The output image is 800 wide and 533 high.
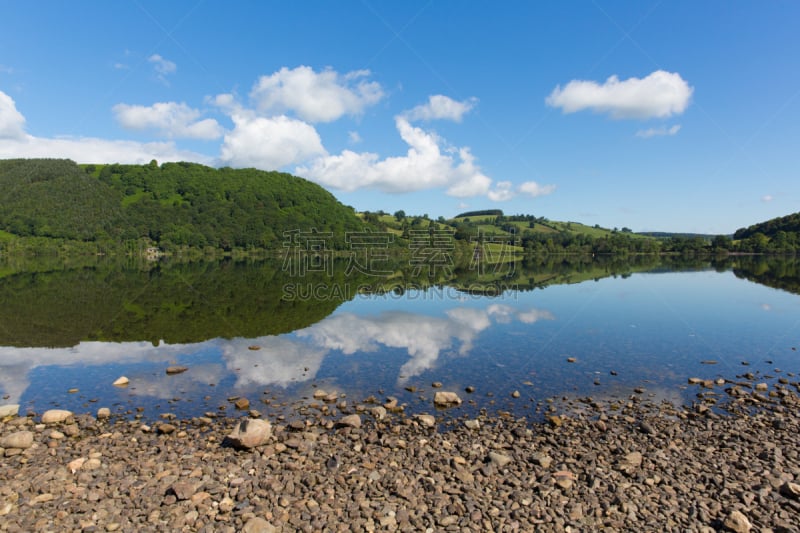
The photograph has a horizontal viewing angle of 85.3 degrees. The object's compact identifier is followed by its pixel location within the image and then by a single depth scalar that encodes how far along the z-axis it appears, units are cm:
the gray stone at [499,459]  1152
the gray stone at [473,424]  1405
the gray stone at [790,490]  976
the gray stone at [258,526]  862
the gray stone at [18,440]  1220
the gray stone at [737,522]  867
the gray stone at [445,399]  1630
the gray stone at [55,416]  1423
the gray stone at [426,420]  1423
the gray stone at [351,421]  1416
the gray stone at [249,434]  1219
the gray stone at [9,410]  1495
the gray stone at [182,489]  972
